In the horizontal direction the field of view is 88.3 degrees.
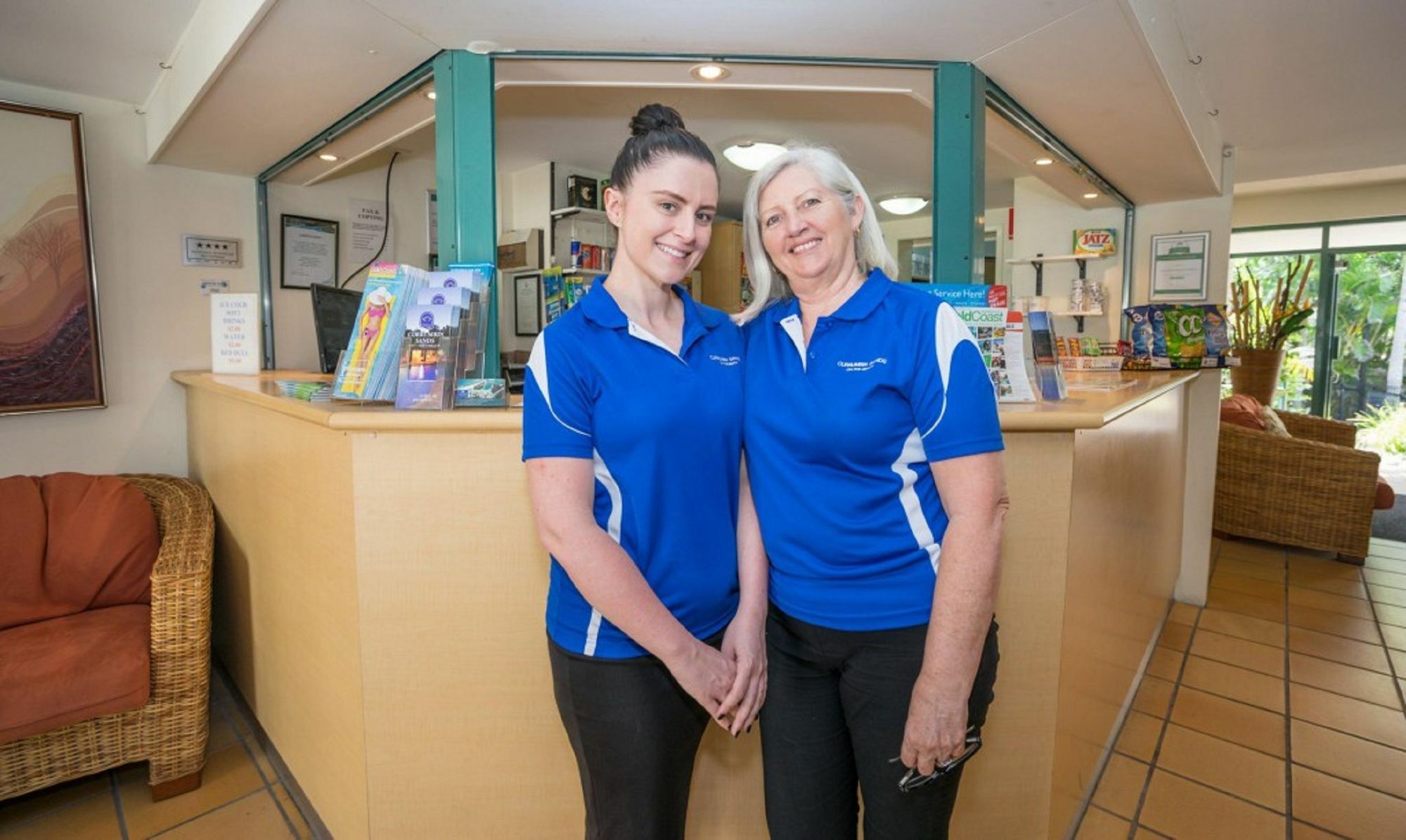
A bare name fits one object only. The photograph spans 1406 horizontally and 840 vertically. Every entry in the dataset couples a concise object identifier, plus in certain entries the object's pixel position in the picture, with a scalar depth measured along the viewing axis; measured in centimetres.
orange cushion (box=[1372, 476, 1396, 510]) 447
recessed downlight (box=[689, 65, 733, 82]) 209
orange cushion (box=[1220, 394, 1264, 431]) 477
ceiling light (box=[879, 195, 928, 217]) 473
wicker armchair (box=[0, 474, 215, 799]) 196
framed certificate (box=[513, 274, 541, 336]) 454
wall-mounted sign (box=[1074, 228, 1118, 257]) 412
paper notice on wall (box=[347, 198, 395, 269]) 364
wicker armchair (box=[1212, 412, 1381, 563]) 430
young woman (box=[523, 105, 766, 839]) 101
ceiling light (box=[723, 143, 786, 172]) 357
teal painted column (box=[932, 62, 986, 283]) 213
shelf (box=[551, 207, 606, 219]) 425
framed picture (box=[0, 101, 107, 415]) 261
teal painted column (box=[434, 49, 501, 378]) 191
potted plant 583
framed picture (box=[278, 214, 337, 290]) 339
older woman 102
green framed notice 381
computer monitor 273
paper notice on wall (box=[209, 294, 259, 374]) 277
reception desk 150
